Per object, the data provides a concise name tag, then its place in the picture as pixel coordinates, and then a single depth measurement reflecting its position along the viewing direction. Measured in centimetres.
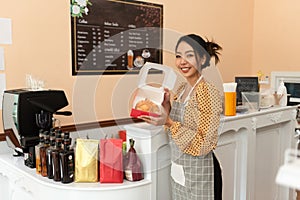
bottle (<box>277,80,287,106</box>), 283
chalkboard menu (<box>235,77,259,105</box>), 275
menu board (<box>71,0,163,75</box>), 234
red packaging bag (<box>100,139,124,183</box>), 155
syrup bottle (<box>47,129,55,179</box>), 160
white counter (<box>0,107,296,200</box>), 155
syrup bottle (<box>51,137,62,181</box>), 157
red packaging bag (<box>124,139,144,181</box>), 160
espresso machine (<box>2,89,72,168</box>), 184
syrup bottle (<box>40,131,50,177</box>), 165
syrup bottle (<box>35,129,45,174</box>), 170
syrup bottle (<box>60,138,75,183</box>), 155
